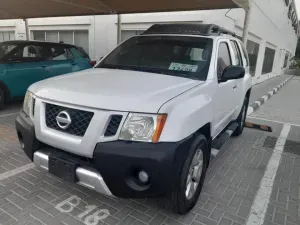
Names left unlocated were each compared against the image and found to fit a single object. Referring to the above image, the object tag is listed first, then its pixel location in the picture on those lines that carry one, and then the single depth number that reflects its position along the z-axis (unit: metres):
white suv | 2.05
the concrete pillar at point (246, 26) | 6.07
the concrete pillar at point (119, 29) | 8.14
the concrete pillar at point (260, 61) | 14.72
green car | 5.94
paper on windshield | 3.02
